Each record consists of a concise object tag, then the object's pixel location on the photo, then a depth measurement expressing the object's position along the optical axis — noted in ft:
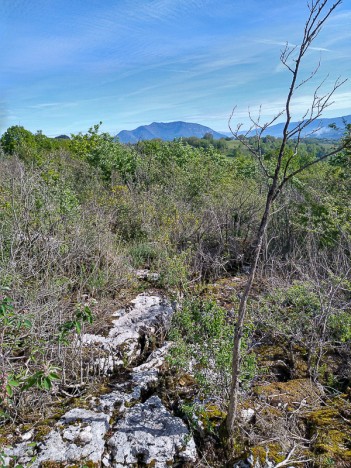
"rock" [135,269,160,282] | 18.10
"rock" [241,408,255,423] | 9.50
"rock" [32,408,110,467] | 8.05
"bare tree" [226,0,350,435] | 6.51
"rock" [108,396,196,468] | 8.36
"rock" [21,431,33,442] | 8.40
